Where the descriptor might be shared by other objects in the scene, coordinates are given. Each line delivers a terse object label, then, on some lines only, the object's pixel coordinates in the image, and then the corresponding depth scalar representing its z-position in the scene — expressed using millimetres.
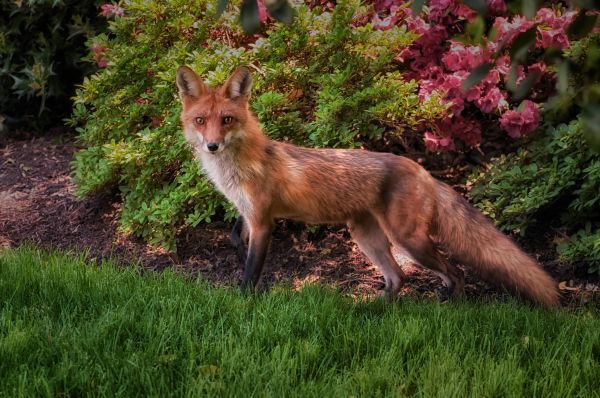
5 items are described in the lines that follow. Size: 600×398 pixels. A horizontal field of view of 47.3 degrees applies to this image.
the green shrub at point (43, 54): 8023
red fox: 4305
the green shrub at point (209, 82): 5371
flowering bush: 5211
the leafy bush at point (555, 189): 4793
